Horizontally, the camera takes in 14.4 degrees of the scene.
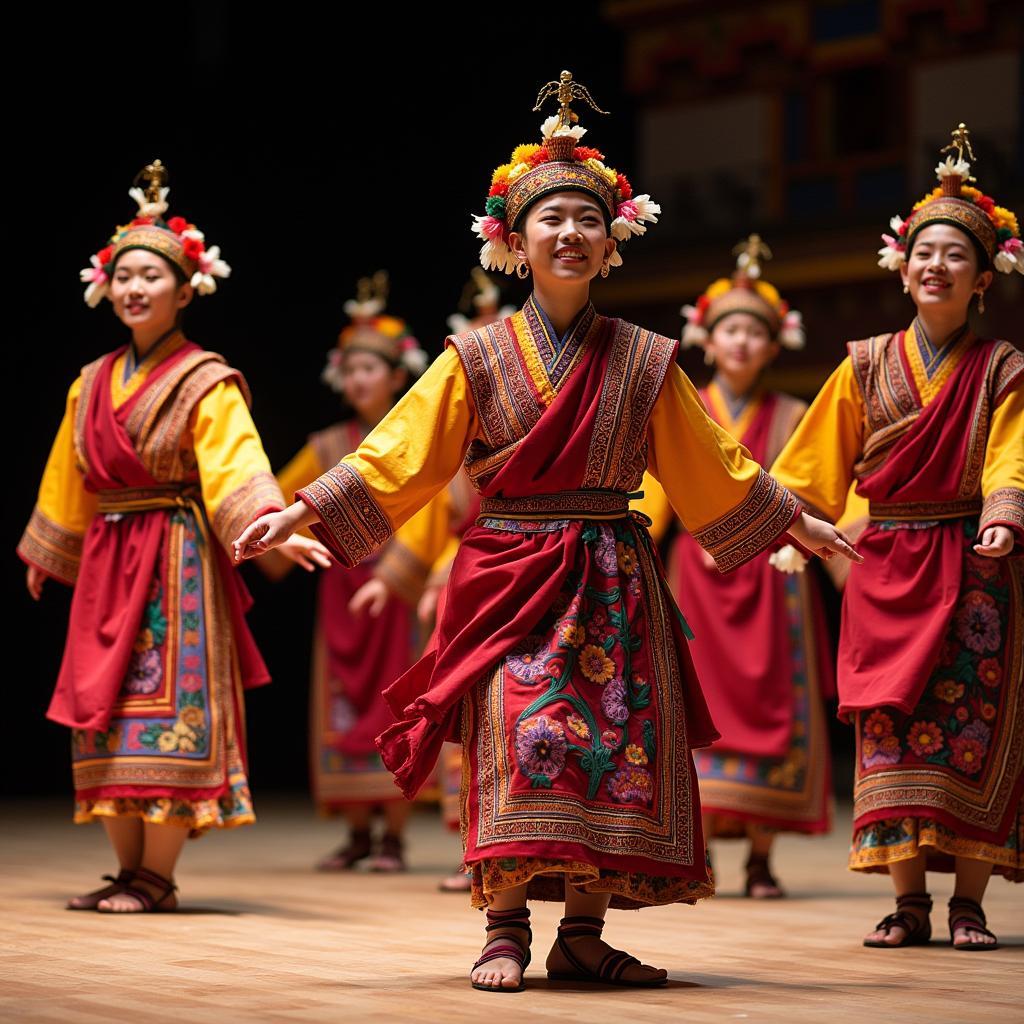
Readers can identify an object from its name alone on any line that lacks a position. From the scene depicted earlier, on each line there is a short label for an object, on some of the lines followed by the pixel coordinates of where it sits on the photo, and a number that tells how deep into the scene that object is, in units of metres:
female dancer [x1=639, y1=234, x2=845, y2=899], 10.16
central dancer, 6.21
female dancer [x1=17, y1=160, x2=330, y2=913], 8.27
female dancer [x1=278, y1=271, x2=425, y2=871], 11.48
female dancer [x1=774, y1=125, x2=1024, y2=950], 7.54
